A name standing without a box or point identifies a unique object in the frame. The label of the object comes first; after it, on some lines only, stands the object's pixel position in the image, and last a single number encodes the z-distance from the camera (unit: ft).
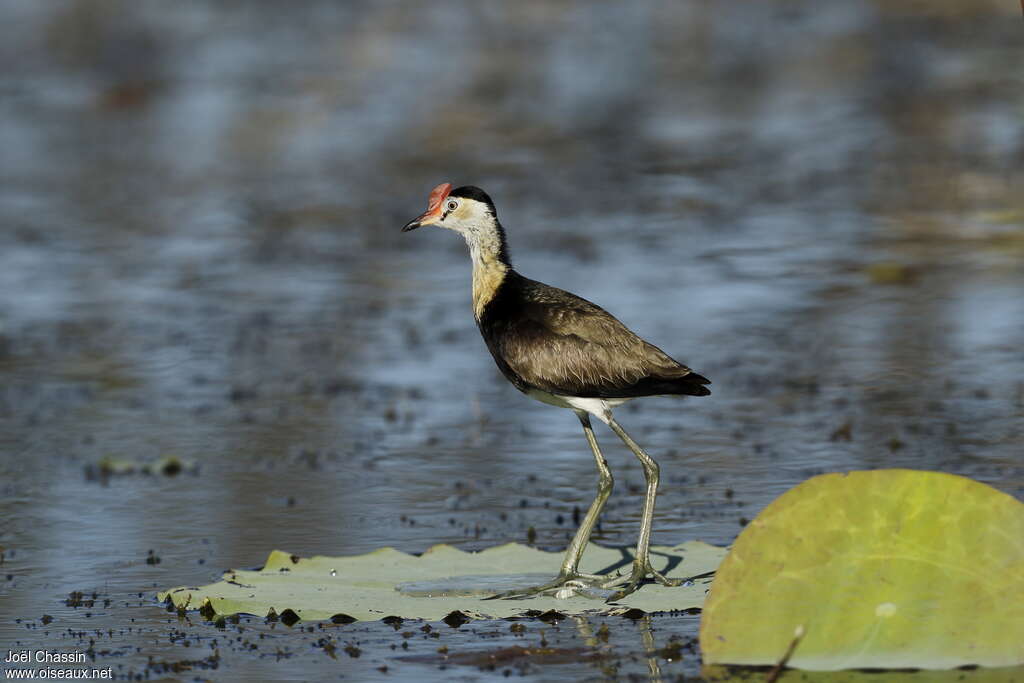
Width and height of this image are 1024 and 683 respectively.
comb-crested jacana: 42.11
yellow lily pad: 33.19
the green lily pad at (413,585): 39.78
